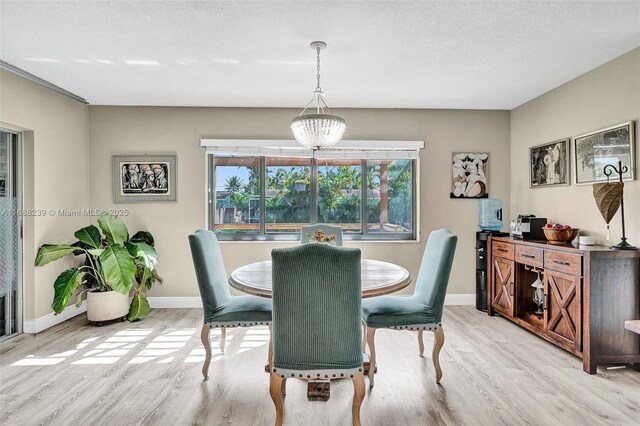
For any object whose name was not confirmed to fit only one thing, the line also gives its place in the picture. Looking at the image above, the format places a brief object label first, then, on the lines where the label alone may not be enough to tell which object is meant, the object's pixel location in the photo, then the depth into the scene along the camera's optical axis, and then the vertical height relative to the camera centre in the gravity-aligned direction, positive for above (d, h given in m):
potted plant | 3.34 -0.57
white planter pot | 3.63 -0.95
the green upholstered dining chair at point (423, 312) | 2.35 -0.67
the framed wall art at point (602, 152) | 2.78 +0.51
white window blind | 4.26 +0.78
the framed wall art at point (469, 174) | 4.41 +0.47
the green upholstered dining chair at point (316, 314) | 1.67 -0.49
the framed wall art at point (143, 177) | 4.28 +0.45
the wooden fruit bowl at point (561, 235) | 3.10 -0.21
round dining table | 2.11 -0.44
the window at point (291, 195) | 4.45 +0.23
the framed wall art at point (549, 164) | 3.52 +0.50
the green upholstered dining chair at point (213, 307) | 2.43 -0.66
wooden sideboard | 2.58 -0.68
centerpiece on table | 2.78 -0.21
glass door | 3.33 -0.22
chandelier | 2.51 +0.61
